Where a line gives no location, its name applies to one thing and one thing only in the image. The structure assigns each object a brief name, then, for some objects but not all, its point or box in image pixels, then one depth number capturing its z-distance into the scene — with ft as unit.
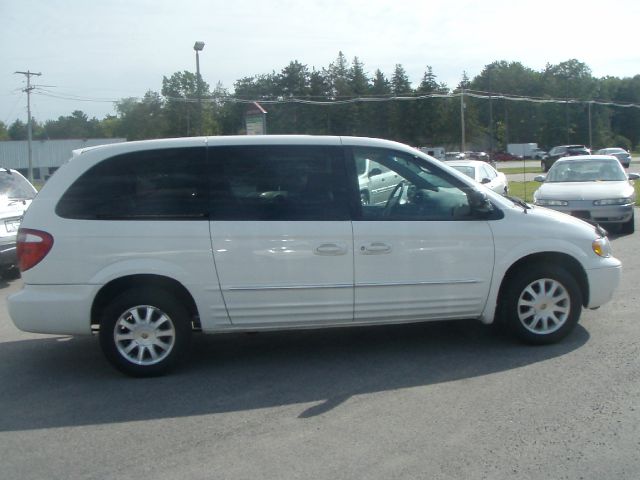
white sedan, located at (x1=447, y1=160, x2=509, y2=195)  52.13
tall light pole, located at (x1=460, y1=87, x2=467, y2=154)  171.96
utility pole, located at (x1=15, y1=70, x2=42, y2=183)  188.39
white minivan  19.38
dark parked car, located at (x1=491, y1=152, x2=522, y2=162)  246.47
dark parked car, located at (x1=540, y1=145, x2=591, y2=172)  154.91
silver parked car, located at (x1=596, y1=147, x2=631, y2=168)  163.02
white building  225.97
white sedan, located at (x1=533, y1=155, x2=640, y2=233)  44.78
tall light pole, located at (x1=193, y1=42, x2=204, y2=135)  80.53
